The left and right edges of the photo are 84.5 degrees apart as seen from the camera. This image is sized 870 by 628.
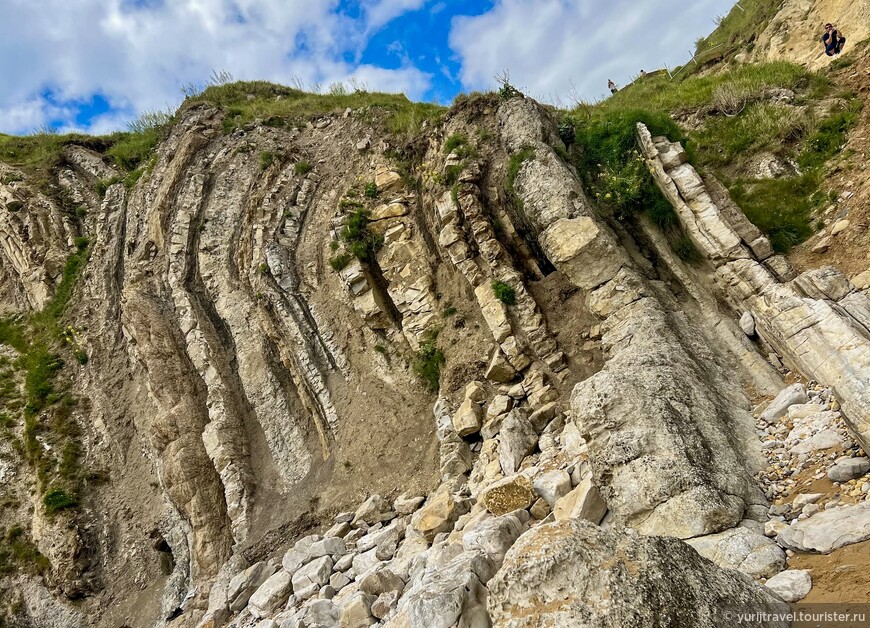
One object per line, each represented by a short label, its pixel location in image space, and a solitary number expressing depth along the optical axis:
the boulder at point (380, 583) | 7.13
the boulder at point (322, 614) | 7.05
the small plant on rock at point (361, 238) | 14.10
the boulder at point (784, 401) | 7.02
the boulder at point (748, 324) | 8.75
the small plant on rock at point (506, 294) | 11.45
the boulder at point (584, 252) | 9.95
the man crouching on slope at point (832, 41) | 17.14
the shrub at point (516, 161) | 11.69
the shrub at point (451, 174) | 13.11
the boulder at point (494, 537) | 5.75
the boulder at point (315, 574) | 8.82
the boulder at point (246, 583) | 9.78
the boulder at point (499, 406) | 10.31
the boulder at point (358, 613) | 6.71
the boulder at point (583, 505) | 6.29
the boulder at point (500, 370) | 10.94
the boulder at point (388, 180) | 14.93
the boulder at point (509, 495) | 7.24
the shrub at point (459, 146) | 13.35
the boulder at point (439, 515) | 8.24
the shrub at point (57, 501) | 13.81
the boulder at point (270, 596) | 8.89
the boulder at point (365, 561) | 8.56
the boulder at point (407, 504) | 9.98
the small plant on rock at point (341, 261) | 14.22
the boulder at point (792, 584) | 4.16
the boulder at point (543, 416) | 9.78
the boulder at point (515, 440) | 8.88
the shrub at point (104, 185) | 22.58
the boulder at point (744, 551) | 4.72
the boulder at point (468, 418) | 10.45
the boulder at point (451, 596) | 4.43
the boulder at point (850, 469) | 5.41
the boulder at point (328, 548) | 9.43
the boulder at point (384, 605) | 6.67
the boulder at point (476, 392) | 10.86
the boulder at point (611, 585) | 3.55
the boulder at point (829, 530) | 4.52
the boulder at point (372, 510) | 10.29
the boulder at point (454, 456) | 10.08
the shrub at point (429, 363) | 12.31
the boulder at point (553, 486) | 7.12
